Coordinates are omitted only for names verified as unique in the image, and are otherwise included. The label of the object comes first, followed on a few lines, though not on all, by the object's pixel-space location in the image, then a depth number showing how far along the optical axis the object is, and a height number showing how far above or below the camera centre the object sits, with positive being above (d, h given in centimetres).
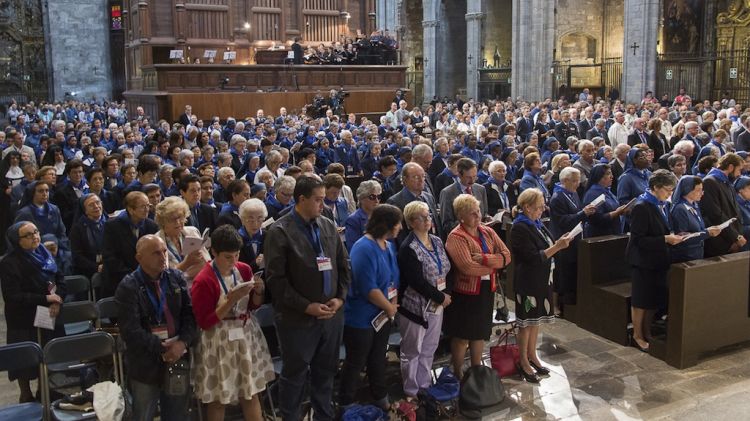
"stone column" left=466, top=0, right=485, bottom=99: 3042 +324
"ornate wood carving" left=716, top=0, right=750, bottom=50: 2583 +329
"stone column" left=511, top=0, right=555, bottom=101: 2650 +270
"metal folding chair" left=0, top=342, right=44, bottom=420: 450 -158
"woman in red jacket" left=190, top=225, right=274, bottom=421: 443 -139
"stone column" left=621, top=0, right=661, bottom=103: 2308 +230
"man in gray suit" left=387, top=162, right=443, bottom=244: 650 -65
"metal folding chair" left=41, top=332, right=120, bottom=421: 461 -156
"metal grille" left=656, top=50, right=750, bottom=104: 2566 +150
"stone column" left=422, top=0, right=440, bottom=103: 3331 +345
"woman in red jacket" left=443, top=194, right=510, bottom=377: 546 -124
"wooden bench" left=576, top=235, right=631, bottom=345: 718 -182
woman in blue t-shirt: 504 -137
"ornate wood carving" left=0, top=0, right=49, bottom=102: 3225 +330
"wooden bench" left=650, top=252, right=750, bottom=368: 630 -181
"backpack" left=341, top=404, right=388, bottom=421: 494 -211
